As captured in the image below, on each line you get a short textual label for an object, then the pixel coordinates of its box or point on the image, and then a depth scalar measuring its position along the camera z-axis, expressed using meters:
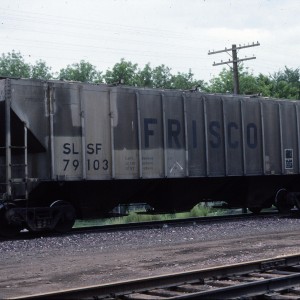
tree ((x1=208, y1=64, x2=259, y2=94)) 75.69
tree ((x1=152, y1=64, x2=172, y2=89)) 90.75
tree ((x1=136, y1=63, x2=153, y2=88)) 85.83
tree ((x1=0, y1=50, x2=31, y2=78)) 92.69
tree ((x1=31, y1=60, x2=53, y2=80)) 96.50
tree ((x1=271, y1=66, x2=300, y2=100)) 81.81
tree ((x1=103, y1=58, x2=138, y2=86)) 83.12
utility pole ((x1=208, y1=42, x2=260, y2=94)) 37.58
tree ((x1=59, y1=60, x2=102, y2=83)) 94.91
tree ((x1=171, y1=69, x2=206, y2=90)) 92.00
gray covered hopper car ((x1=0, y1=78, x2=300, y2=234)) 14.96
